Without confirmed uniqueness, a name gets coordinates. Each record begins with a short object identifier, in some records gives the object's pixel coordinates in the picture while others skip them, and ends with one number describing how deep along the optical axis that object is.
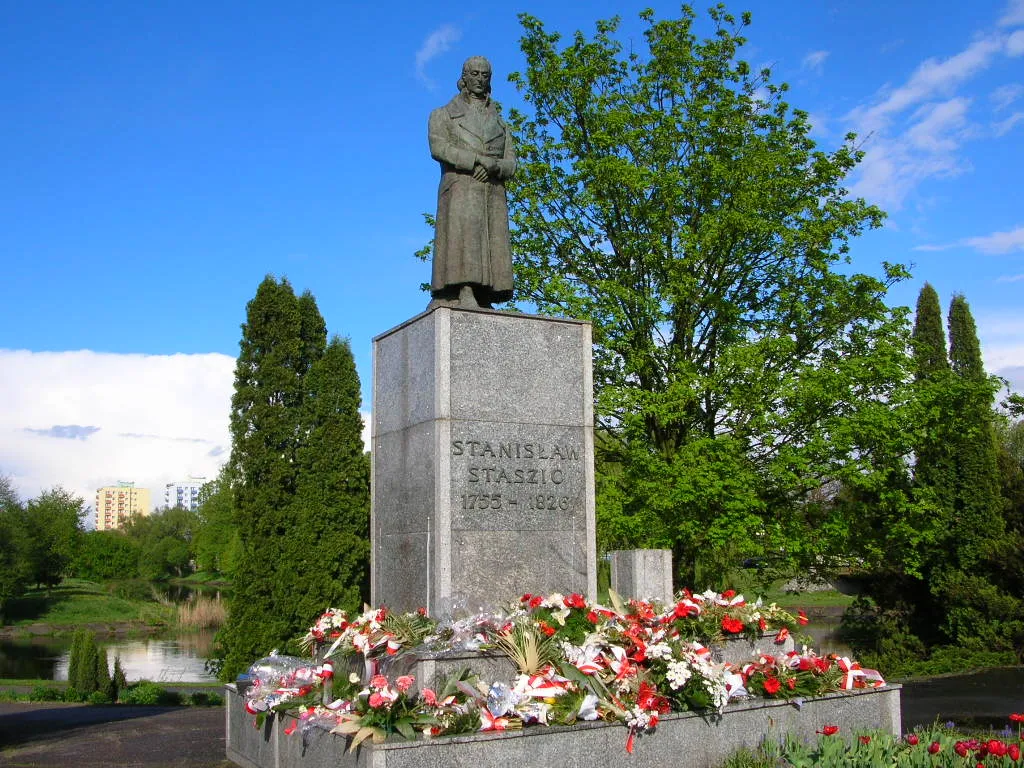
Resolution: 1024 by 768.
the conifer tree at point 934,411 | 14.98
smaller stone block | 7.48
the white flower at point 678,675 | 5.69
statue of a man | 7.40
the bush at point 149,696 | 14.65
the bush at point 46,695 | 14.94
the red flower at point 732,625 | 6.61
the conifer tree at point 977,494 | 17.77
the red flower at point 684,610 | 6.57
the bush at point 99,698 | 14.46
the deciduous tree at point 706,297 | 14.74
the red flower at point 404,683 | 5.20
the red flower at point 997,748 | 4.91
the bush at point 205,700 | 15.14
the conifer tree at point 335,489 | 22.44
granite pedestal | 6.67
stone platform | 5.04
